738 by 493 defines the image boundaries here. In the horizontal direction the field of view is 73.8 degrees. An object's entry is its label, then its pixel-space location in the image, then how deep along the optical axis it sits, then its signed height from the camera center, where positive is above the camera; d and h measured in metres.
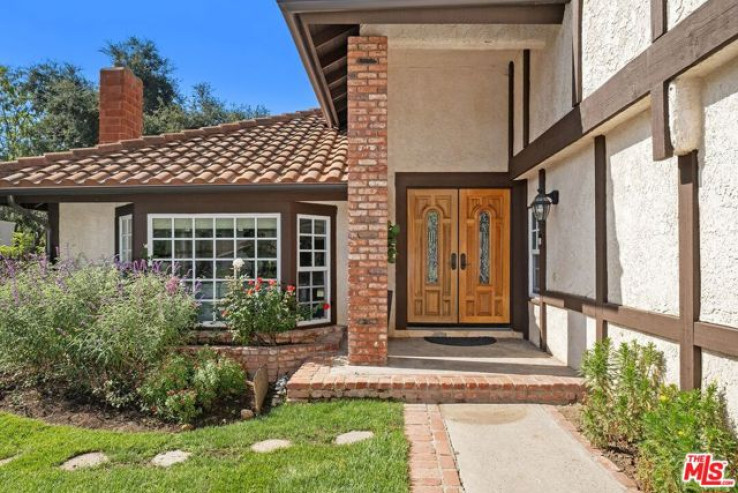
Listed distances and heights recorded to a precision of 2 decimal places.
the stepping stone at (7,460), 4.18 -1.76
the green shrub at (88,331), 5.67 -0.88
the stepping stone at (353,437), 4.37 -1.66
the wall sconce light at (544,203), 6.80 +0.71
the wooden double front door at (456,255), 8.71 -0.01
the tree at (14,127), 21.22 +5.65
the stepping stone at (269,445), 4.29 -1.70
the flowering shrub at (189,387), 5.20 -1.48
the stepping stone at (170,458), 4.11 -1.73
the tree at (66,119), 21.95 +6.26
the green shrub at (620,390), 4.11 -1.19
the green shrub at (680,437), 3.10 -1.20
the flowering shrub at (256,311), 6.84 -0.79
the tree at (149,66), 26.73 +10.54
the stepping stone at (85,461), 4.06 -1.74
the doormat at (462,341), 7.66 -1.39
